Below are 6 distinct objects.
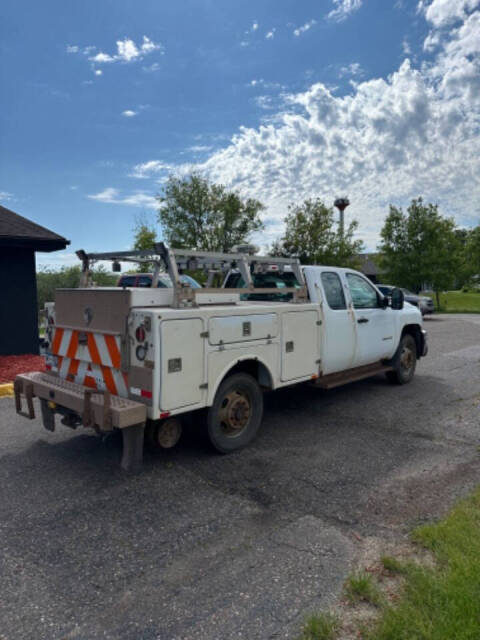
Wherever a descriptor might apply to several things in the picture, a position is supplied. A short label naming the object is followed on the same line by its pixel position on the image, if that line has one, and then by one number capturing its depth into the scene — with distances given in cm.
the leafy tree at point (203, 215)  2675
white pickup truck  401
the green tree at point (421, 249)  2966
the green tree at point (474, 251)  4150
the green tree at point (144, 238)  2503
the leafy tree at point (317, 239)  2833
